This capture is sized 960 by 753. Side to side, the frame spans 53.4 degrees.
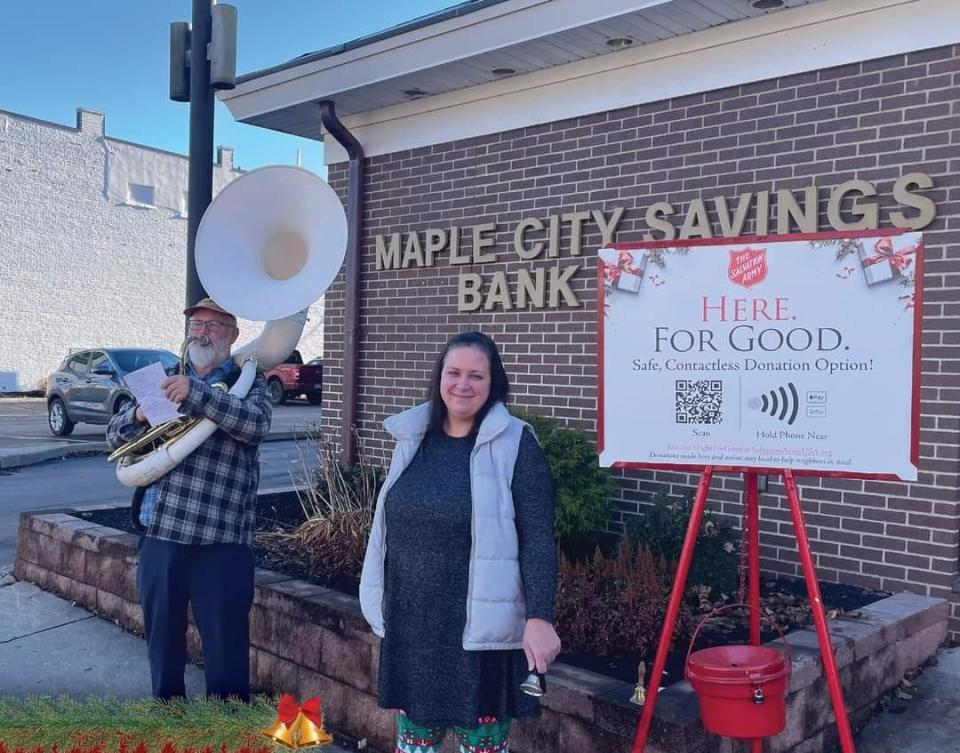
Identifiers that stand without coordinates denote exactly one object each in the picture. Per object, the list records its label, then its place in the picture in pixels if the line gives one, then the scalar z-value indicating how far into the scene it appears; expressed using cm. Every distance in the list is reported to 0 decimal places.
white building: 2783
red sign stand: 297
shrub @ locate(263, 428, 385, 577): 547
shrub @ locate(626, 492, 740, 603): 475
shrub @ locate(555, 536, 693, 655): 409
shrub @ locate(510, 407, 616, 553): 506
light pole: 502
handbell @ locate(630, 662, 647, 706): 330
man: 360
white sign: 303
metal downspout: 795
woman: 262
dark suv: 1553
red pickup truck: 2403
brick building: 502
